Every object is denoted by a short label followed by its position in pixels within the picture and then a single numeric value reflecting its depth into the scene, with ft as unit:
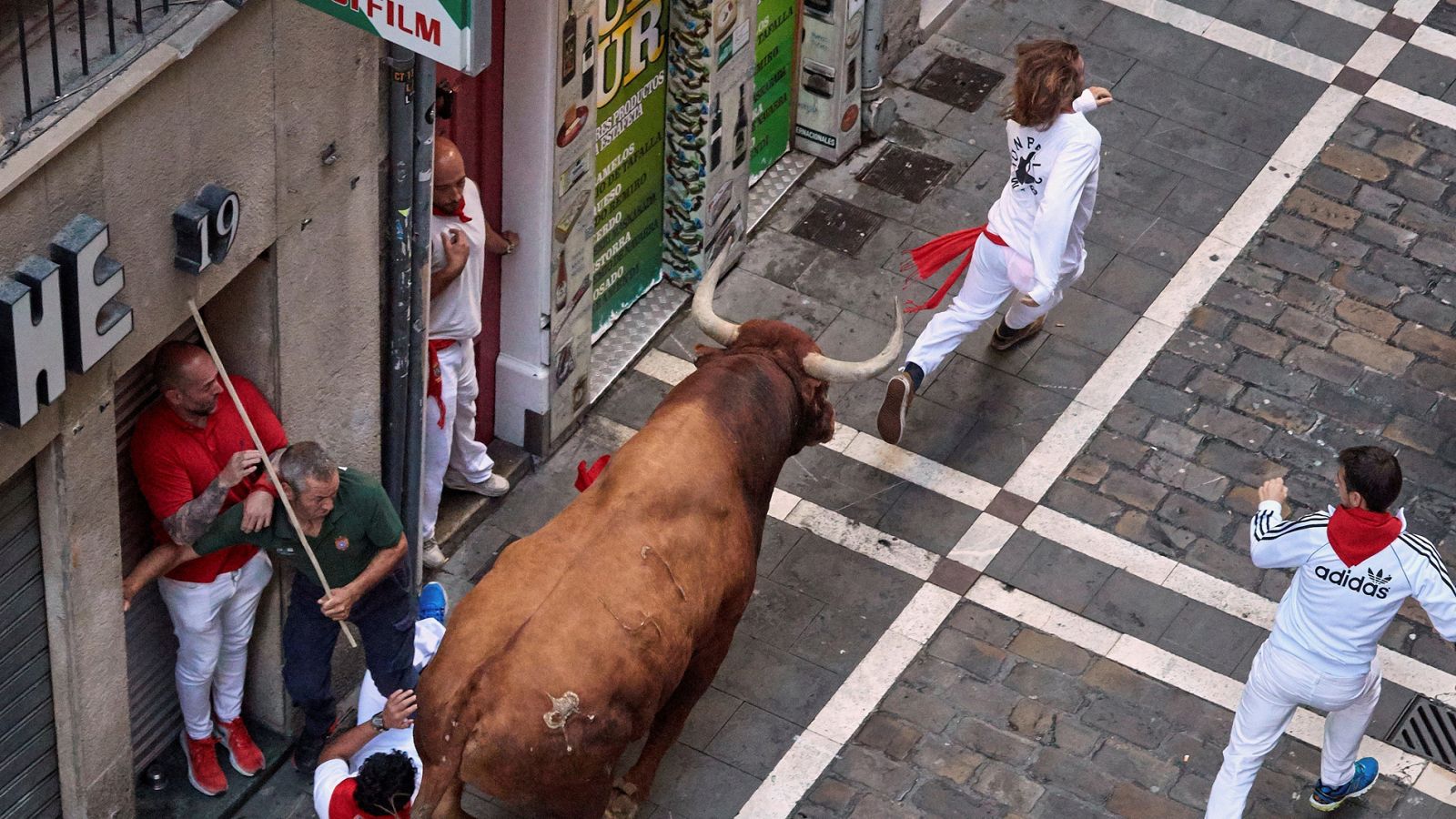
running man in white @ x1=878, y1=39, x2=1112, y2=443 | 34.09
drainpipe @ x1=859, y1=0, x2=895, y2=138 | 42.39
